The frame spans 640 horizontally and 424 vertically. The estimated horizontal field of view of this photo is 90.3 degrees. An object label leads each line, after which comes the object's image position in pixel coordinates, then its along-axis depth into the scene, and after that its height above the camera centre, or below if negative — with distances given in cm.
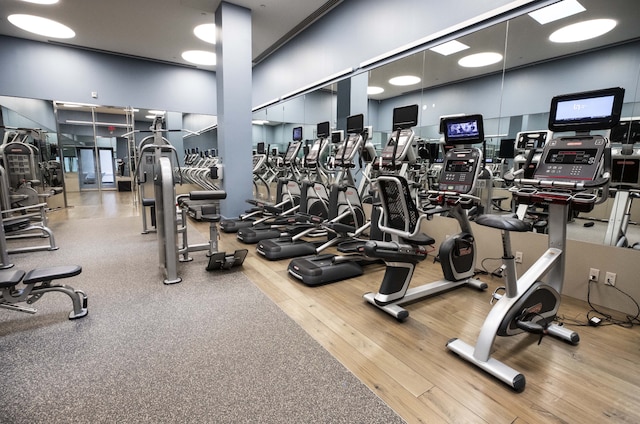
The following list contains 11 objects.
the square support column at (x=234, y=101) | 590 +123
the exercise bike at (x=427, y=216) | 264 -48
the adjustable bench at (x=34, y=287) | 228 -92
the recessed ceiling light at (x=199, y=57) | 855 +301
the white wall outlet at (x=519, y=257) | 342 -93
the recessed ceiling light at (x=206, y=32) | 696 +300
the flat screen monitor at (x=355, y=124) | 444 +62
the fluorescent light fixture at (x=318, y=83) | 593 +175
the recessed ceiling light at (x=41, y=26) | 665 +301
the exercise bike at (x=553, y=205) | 197 -23
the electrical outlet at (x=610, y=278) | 277 -93
